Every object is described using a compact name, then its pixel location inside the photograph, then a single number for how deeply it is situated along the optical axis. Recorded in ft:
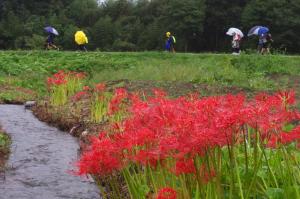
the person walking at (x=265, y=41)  93.04
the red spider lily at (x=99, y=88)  37.12
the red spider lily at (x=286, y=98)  13.89
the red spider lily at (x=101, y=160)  13.12
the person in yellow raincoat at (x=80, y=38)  104.78
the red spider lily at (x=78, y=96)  48.13
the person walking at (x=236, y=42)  98.12
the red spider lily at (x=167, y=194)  11.79
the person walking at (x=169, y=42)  106.56
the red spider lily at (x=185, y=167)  12.48
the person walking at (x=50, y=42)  110.42
